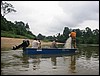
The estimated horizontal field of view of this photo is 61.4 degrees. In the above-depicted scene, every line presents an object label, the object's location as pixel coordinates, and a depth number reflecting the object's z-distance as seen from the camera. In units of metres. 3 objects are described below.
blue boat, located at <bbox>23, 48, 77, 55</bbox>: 7.90
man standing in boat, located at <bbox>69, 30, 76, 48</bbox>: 8.79
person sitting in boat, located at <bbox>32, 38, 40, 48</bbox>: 8.17
